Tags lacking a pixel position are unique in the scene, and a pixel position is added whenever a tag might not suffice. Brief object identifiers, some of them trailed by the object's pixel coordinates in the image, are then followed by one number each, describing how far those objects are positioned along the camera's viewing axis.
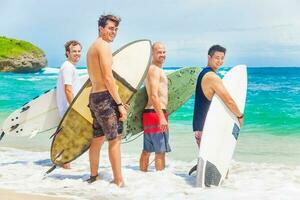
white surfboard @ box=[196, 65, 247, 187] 4.94
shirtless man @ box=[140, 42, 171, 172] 5.44
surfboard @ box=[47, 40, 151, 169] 5.47
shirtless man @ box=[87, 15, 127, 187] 4.58
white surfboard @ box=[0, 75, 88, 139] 6.89
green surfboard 6.14
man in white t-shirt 6.06
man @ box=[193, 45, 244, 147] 5.07
